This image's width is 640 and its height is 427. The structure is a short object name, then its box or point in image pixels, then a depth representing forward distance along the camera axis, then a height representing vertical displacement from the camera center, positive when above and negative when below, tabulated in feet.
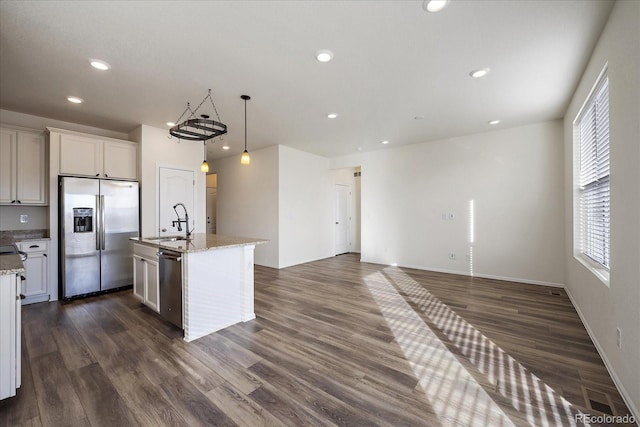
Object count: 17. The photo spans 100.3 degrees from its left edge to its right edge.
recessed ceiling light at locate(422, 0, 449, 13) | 6.25 +4.95
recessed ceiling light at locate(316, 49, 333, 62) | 8.29 +5.01
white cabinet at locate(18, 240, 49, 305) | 12.14 -2.57
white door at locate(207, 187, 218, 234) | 26.30 +0.55
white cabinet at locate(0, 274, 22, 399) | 5.77 -2.65
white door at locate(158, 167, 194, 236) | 15.92 +1.20
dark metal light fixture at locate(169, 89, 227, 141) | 9.47 +3.25
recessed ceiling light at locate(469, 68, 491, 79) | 9.42 +5.02
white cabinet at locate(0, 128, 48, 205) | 12.28 +2.33
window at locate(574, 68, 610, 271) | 8.15 +1.25
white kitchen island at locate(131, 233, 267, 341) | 8.81 -2.35
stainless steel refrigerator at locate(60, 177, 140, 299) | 12.76 -0.87
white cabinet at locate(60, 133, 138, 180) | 13.17 +3.09
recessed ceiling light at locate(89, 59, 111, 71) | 8.77 +5.06
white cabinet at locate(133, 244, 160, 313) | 10.25 -2.51
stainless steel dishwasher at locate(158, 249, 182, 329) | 9.02 -2.49
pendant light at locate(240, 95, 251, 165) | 11.51 +2.62
